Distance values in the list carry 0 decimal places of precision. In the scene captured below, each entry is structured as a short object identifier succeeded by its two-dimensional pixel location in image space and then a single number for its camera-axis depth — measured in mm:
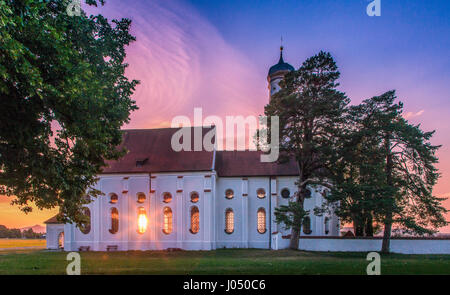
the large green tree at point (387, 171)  25812
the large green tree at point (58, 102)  11508
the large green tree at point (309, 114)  27444
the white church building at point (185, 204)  38469
